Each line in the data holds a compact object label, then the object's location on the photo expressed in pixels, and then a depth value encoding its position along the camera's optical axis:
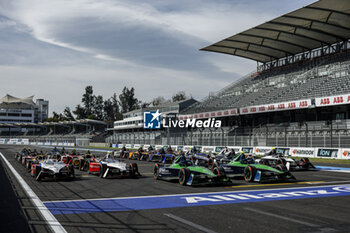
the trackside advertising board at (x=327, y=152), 28.53
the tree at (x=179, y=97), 127.75
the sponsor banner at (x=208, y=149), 41.21
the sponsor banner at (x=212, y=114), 46.06
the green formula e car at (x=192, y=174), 13.89
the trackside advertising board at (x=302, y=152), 30.44
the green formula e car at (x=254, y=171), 14.86
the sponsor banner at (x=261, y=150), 33.82
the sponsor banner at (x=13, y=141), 99.51
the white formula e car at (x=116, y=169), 17.02
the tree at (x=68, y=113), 165.45
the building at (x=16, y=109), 154.88
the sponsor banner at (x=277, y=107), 36.16
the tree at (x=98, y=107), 154.12
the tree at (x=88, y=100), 152.88
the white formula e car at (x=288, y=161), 19.95
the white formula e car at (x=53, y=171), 15.88
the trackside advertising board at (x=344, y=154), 27.34
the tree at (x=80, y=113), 151.12
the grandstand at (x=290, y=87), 33.91
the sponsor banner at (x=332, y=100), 31.63
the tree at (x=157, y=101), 134.88
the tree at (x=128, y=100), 140.98
